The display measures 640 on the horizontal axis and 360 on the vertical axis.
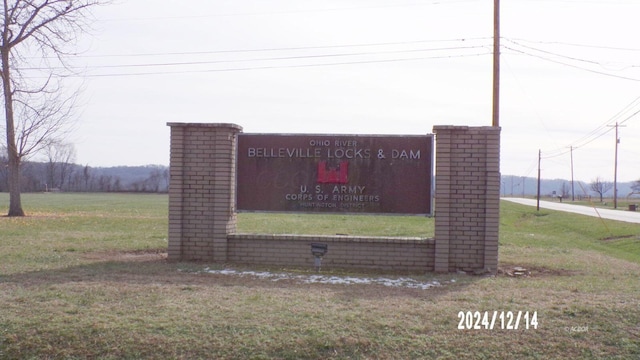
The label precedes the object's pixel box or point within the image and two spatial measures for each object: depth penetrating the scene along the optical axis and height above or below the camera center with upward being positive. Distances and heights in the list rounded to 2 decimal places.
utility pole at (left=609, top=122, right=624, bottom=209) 65.38 +2.48
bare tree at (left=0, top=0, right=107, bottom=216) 28.16 +5.02
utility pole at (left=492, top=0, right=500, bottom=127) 20.05 +3.90
